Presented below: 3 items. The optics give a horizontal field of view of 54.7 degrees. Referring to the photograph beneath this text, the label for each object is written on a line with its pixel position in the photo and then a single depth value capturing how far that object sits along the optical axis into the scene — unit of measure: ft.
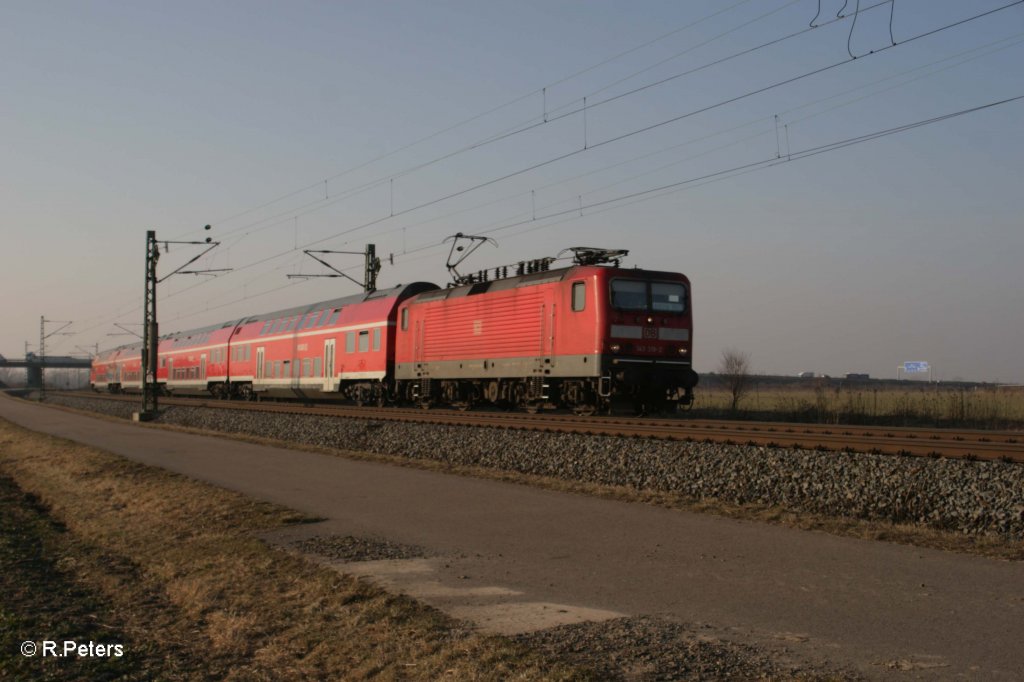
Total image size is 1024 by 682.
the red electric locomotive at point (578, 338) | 73.92
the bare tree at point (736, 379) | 120.16
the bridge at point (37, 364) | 490.08
